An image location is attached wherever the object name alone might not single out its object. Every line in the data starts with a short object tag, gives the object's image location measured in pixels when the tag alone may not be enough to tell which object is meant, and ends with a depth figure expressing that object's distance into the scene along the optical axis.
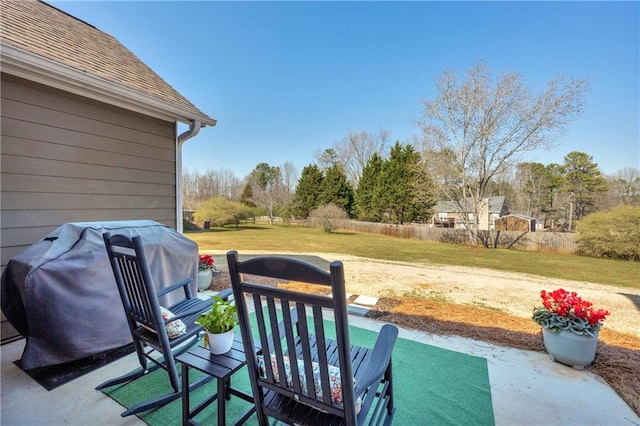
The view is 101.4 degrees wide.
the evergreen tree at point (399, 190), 17.72
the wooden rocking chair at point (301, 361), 0.85
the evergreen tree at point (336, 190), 21.52
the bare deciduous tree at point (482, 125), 11.23
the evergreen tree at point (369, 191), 19.64
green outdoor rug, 1.60
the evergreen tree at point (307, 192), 22.44
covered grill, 1.83
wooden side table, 1.30
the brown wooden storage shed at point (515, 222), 16.05
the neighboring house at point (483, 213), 18.64
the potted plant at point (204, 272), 4.09
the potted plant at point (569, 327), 2.05
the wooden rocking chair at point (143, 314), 1.52
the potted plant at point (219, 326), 1.45
